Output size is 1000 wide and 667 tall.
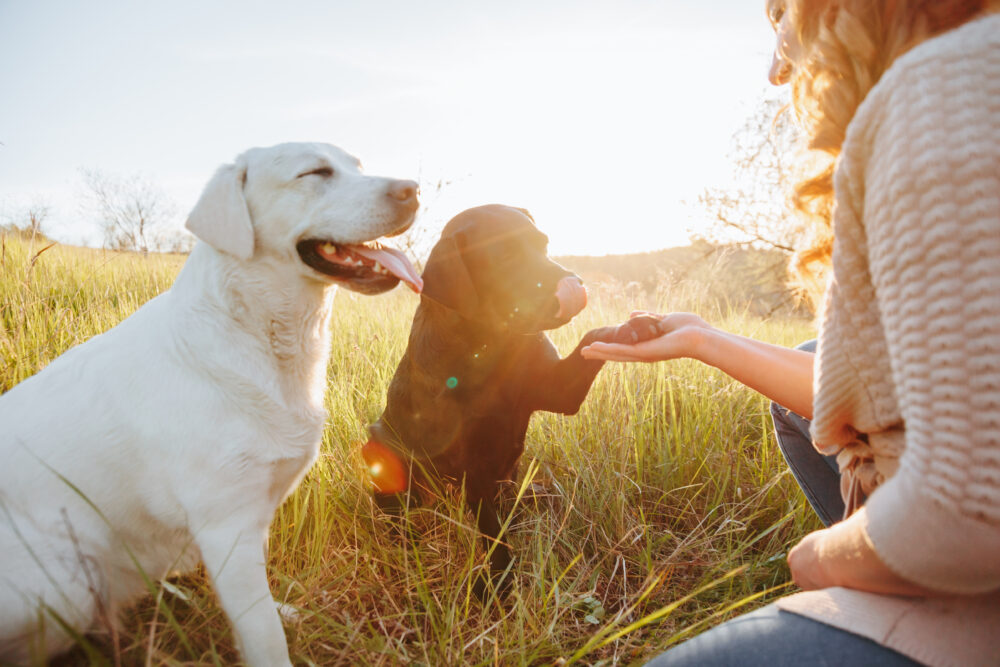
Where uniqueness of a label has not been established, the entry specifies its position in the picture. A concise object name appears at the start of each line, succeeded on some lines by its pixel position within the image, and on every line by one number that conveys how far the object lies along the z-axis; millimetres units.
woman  771
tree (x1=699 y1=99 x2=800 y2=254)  9117
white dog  1403
